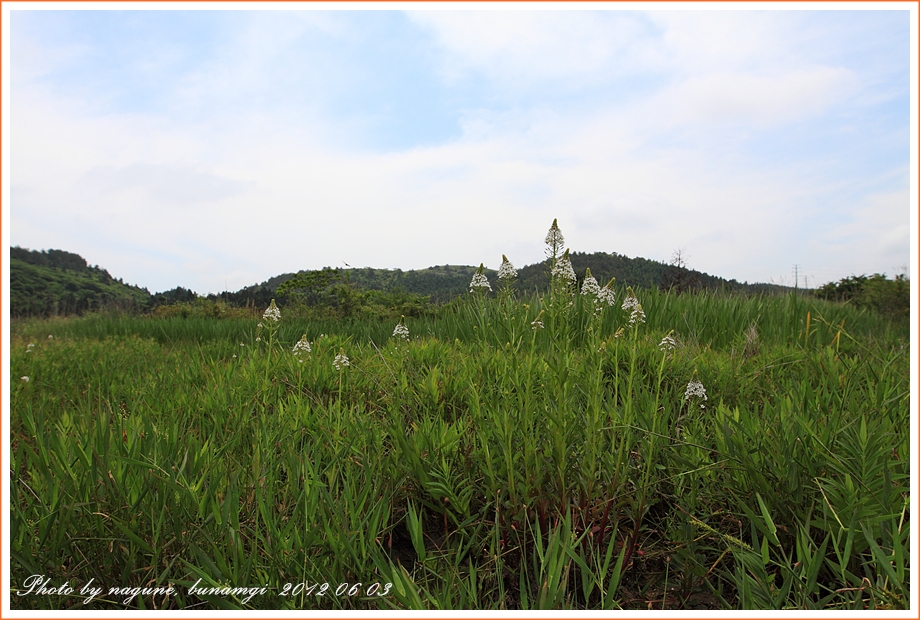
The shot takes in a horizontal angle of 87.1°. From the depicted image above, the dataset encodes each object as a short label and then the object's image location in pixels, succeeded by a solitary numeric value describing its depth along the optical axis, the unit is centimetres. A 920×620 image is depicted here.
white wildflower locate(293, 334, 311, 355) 407
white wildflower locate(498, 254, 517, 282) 243
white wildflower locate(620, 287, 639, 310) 225
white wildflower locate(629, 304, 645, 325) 221
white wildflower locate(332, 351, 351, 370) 372
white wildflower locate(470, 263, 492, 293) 257
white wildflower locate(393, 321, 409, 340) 414
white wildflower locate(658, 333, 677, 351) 222
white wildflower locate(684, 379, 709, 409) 256
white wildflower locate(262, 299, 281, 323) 400
